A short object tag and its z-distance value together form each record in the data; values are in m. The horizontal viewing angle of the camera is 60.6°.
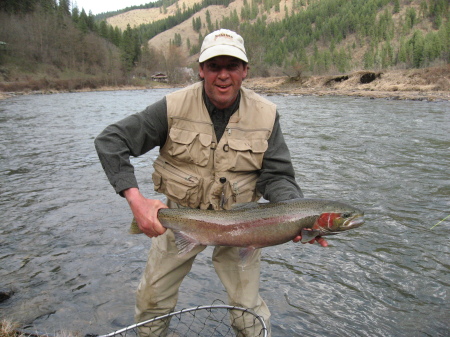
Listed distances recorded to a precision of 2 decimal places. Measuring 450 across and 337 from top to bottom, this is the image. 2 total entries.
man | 2.65
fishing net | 2.79
